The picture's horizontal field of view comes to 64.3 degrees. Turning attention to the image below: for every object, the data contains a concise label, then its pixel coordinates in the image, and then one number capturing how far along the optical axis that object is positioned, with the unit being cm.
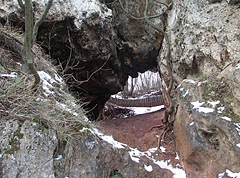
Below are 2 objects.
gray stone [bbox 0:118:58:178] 217
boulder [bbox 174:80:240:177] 323
